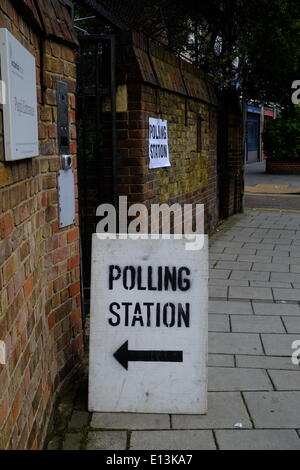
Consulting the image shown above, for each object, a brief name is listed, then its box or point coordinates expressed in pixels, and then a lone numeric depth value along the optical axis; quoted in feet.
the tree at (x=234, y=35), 32.60
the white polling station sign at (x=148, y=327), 10.91
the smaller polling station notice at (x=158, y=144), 18.57
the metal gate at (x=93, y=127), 16.92
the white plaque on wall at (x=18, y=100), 7.00
